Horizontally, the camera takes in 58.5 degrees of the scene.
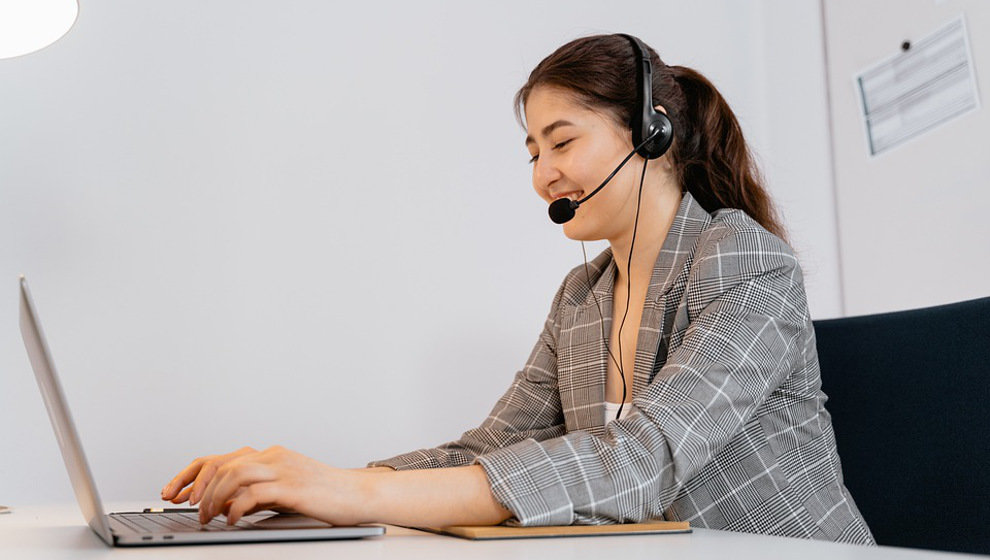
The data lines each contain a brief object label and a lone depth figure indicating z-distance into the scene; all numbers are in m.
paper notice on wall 1.58
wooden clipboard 0.70
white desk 0.58
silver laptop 0.60
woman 0.75
